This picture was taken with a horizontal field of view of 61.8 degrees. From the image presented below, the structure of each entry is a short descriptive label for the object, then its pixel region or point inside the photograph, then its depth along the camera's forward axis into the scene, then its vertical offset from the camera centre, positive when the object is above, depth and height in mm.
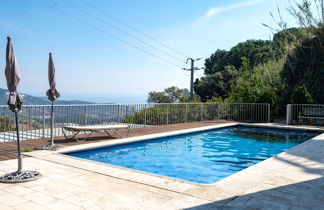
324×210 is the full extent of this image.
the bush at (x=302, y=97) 13711 +593
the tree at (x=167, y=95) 32000 +1382
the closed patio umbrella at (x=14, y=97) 3791 +112
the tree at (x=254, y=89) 14633 +1075
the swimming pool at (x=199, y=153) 6055 -1294
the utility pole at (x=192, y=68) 26416 +3917
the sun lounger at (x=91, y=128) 7191 -613
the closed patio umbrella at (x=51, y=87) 6125 +426
